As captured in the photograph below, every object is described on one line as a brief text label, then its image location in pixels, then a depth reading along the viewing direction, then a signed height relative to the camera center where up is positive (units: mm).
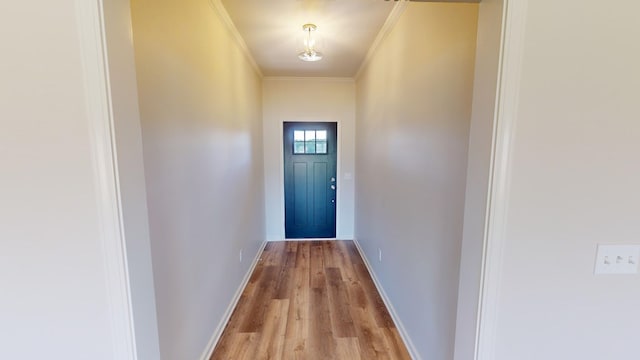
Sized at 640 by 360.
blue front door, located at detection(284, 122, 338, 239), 4711 -486
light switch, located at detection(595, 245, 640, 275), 979 -372
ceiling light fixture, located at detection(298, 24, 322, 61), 2784 +974
